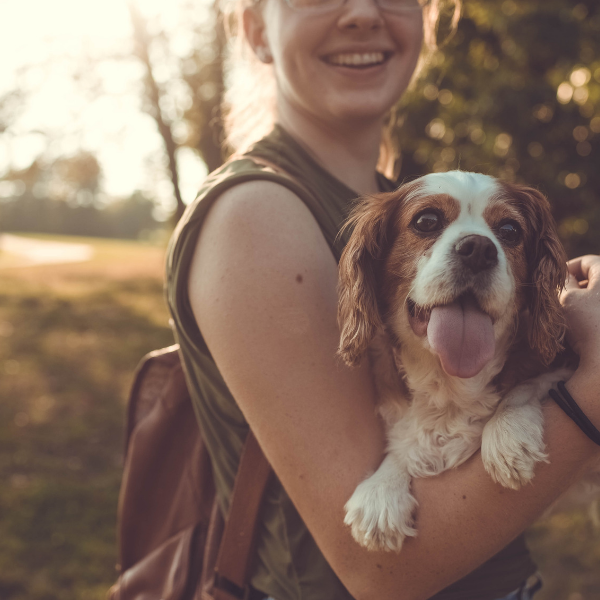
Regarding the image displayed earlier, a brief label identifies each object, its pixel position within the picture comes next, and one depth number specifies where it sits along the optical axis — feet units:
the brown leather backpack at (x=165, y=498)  2.23
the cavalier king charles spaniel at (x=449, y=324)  1.96
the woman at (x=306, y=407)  1.89
